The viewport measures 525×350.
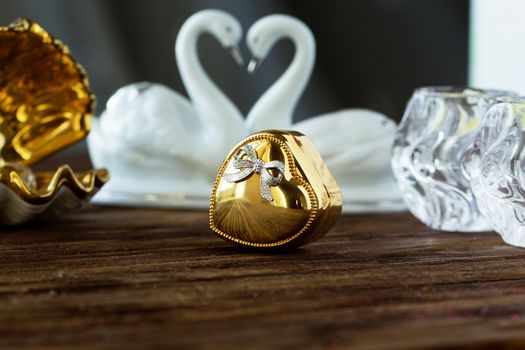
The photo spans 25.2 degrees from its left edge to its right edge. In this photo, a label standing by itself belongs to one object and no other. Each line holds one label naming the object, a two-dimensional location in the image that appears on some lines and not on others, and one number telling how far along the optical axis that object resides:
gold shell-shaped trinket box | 0.58
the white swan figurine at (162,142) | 0.69
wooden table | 0.39
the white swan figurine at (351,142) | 0.68
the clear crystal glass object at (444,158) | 0.59
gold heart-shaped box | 0.51
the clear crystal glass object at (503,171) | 0.52
